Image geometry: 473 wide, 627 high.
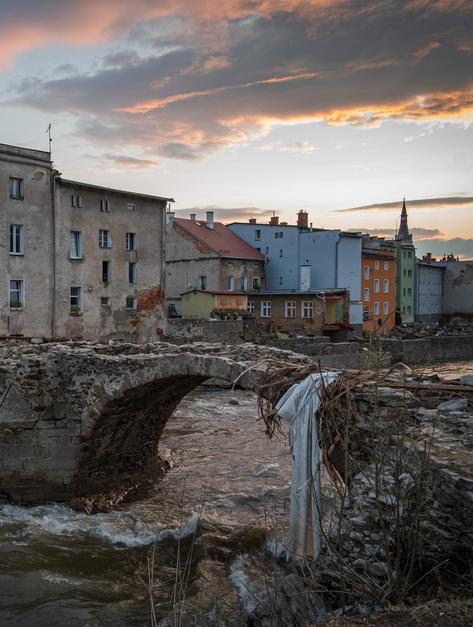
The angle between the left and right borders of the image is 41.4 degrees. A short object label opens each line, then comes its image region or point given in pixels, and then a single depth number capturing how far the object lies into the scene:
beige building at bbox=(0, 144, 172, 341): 24.97
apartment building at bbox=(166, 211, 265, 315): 38.19
